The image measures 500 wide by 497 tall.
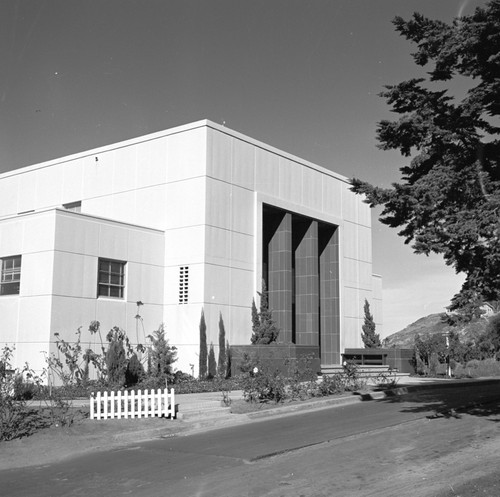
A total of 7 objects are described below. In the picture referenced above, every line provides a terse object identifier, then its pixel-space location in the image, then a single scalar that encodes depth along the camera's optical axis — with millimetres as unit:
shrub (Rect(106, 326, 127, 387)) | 22266
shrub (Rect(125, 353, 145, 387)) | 23338
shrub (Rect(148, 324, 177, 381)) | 24188
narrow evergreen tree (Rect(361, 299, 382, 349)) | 34469
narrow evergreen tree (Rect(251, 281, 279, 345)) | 27531
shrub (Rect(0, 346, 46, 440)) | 12266
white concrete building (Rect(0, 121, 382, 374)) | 23484
